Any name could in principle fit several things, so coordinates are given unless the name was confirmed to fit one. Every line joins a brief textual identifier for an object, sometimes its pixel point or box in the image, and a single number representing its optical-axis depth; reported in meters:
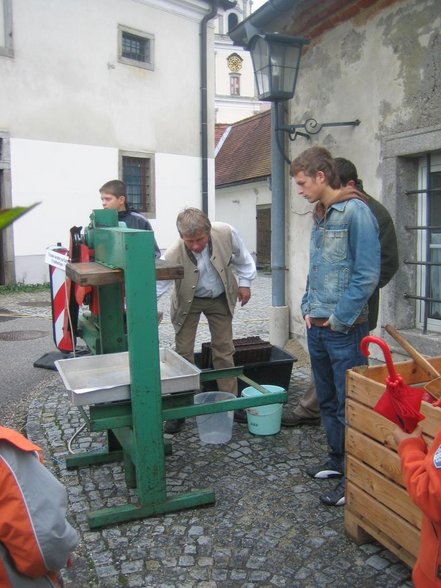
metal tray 2.94
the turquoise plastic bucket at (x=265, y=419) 4.17
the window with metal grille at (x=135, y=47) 14.94
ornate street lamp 5.45
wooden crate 2.41
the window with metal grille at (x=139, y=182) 15.65
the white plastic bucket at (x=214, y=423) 4.09
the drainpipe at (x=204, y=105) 16.28
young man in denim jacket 2.99
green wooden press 2.90
